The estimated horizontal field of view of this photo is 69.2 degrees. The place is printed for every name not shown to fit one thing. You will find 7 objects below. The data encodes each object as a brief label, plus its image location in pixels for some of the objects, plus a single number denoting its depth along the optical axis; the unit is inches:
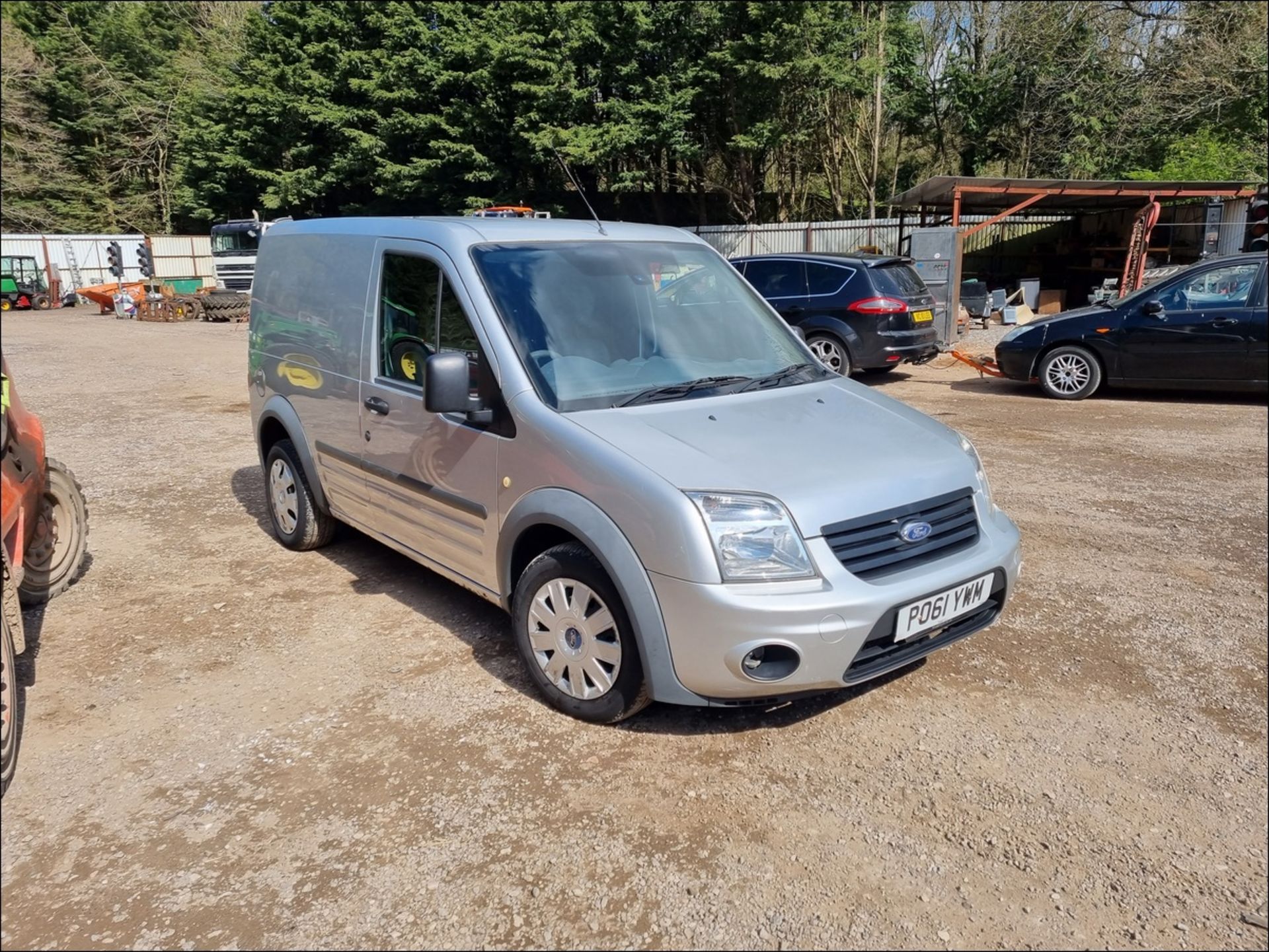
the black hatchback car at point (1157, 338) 295.7
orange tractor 127.6
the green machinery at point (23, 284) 1266.0
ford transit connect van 118.0
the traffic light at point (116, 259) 1232.2
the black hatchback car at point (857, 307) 450.9
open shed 682.2
